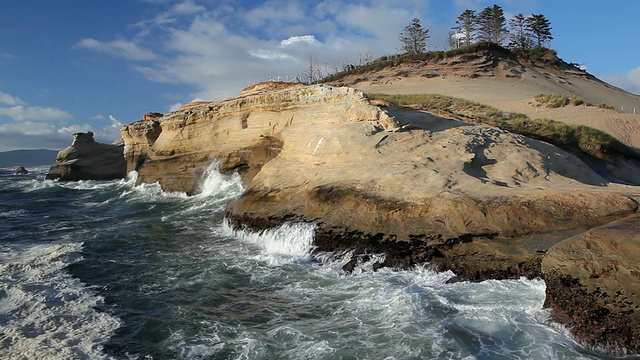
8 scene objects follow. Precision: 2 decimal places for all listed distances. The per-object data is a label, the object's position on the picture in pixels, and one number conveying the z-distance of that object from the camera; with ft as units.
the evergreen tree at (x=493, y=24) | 153.38
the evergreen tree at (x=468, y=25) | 156.87
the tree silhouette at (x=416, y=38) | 167.12
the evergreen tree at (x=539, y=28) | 153.58
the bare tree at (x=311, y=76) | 172.10
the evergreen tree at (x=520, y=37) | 153.41
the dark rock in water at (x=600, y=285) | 13.94
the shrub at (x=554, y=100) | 77.72
